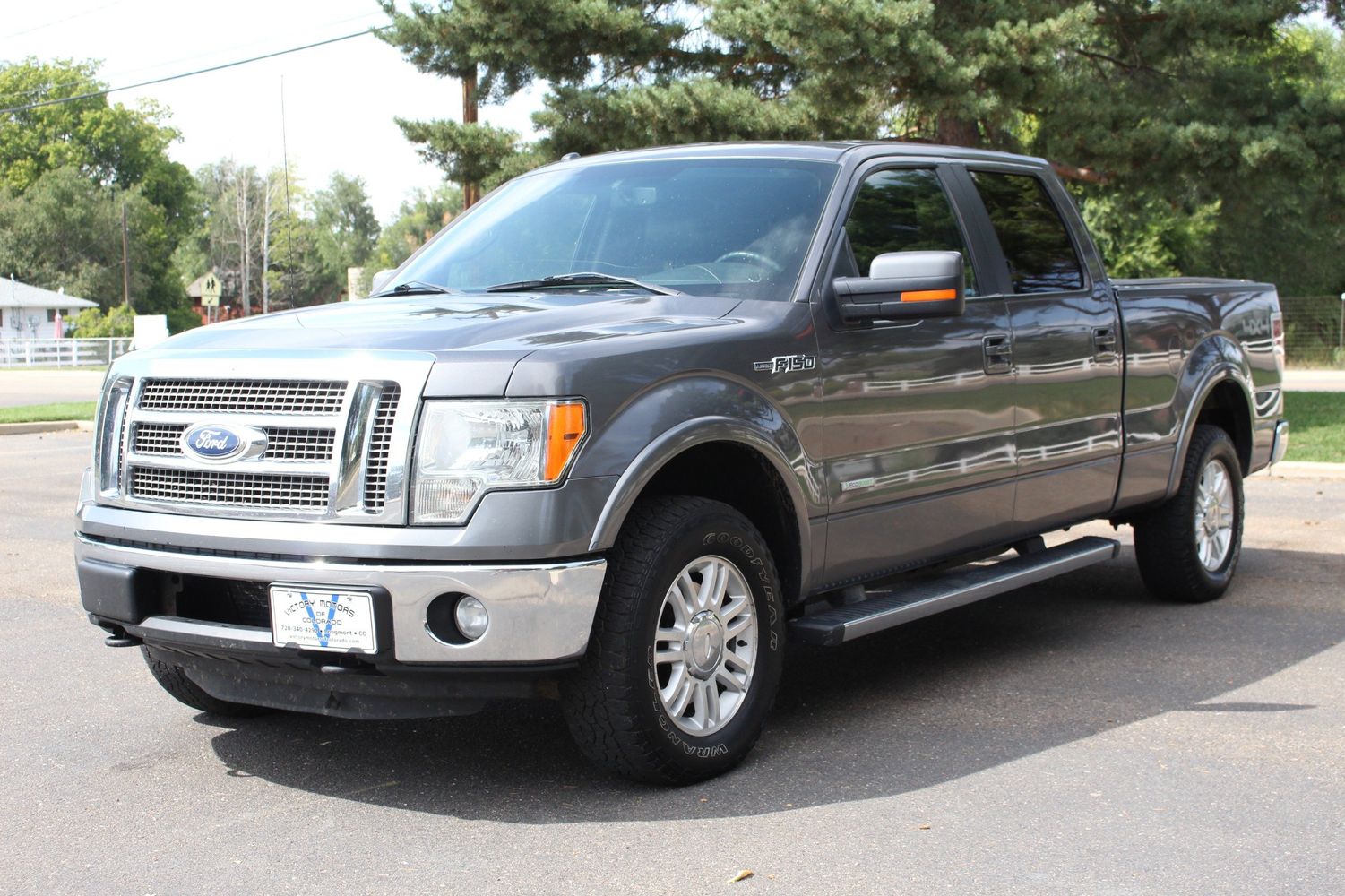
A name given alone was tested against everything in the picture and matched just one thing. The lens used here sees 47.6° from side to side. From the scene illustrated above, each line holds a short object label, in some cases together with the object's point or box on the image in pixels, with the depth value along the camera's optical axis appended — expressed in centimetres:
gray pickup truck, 408
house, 8044
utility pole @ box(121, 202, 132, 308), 7934
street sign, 4341
